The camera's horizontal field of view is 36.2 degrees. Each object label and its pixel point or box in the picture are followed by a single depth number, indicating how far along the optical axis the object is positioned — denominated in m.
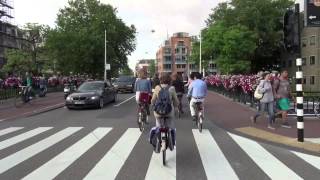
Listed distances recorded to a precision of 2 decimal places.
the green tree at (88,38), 64.31
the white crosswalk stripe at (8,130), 14.06
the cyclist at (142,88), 14.98
